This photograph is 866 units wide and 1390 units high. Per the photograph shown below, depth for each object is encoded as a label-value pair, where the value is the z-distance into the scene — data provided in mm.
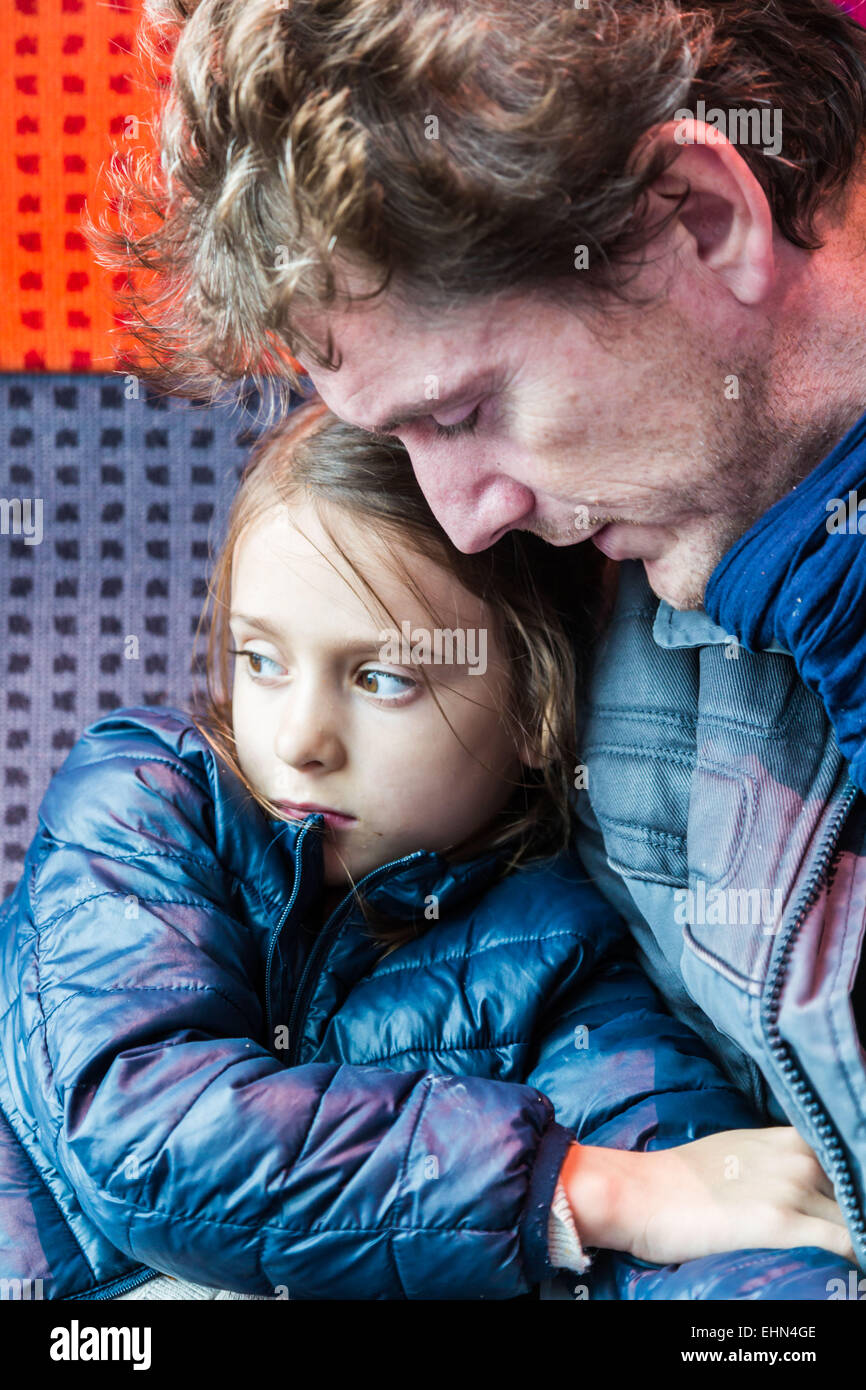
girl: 1186
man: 1116
